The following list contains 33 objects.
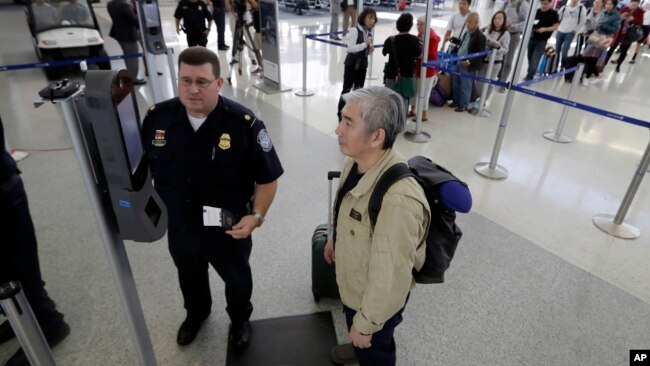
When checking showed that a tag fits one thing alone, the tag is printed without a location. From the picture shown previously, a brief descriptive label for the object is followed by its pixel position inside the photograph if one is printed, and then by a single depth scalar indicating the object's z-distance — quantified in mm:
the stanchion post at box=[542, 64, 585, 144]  5132
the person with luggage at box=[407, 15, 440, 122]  4977
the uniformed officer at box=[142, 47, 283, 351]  1627
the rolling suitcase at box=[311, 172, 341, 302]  2418
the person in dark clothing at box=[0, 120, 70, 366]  1815
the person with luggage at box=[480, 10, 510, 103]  5789
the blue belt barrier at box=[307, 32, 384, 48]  6140
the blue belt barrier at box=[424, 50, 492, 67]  4754
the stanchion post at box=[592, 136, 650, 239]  3172
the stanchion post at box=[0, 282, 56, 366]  1339
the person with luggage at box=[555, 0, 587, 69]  7492
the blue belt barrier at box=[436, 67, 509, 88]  4020
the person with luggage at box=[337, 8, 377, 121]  5043
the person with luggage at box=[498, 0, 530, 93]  6812
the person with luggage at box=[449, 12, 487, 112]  5536
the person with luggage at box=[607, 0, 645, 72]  8453
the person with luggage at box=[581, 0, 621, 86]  6875
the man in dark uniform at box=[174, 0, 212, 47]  7173
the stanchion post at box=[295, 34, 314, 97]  6805
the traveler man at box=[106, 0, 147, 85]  6316
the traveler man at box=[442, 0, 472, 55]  5996
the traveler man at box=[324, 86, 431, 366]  1359
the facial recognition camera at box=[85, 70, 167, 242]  987
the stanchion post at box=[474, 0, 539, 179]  3631
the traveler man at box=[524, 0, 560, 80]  6870
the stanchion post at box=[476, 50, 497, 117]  5824
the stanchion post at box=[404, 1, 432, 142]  4434
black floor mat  2188
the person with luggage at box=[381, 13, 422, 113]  4586
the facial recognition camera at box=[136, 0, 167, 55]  5070
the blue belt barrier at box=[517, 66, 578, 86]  4137
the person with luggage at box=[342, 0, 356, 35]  10836
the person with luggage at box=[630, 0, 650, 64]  9230
